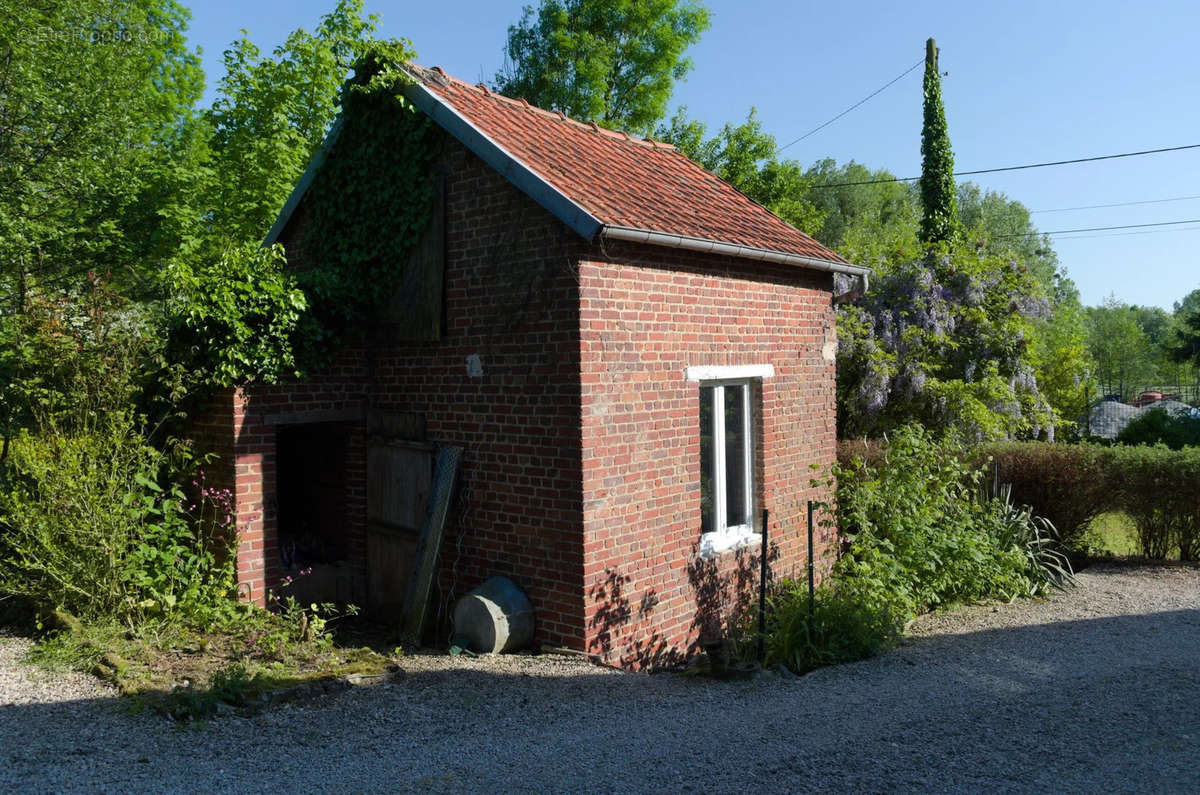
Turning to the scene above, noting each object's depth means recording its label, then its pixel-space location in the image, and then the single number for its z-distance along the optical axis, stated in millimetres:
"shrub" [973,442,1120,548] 10867
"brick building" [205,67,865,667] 6996
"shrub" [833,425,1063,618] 8086
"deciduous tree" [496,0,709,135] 26000
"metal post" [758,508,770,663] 6926
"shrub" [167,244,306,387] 7133
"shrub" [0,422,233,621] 6566
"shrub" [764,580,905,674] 6867
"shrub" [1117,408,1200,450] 17312
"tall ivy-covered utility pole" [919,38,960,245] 21938
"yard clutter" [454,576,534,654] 6883
